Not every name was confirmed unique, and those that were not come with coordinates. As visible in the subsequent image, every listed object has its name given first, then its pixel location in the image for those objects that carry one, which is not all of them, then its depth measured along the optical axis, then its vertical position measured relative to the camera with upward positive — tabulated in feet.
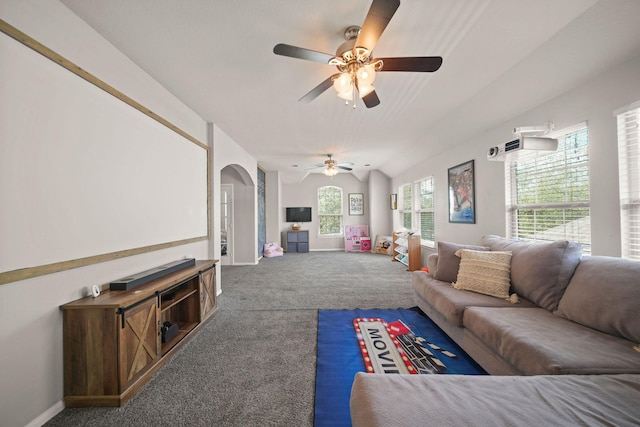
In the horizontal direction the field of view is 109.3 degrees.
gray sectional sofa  3.03 -2.45
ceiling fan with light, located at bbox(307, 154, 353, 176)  17.39 +3.91
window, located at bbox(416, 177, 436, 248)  16.76 +0.18
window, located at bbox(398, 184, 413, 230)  20.87 +0.65
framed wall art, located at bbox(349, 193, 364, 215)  26.91 +1.30
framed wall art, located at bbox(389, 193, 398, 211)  22.95 +1.30
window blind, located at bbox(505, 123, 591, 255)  6.99 +0.70
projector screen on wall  4.19 +1.18
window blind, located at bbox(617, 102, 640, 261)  5.68 +0.81
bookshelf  16.69 -2.92
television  26.32 +0.16
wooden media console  4.90 -2.88
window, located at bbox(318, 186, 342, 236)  26.99 +0.57
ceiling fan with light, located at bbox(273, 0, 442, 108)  4.98 +3.73
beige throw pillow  6.91 -1.93
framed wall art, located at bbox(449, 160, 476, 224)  11.81 +1.08
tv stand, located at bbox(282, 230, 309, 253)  25.49 -2.89
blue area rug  4.78 -4.03
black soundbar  5.77 -1.67
